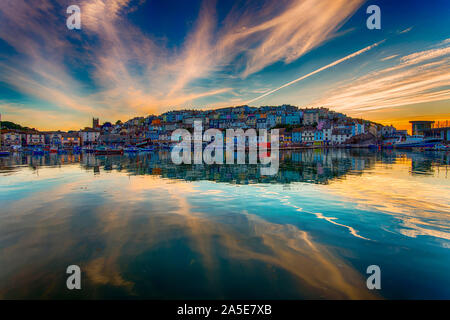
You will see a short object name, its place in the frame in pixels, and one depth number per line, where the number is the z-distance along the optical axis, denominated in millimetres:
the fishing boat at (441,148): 70544
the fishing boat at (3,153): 66362
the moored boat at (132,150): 72688
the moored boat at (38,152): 83631
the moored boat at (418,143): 90994
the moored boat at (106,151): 65000
